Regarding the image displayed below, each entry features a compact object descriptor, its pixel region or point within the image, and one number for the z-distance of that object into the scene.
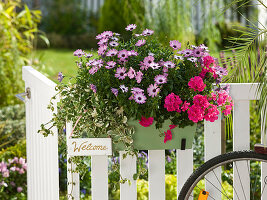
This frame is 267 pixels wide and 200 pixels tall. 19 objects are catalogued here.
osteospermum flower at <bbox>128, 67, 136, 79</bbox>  4.63
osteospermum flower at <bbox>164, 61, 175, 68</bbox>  4.65
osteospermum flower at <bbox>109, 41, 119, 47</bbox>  4.71
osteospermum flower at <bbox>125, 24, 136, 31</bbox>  4.79
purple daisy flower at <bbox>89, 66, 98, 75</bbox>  4.67
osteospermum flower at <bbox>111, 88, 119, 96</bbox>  4.63
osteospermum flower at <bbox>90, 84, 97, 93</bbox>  4.66
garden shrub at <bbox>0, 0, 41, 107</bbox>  8.53
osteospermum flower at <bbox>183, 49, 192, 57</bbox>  4.72
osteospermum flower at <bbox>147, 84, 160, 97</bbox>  4.62
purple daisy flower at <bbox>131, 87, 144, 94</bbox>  4.59
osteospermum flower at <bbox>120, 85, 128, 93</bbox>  4.60
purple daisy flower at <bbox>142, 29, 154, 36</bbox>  4.77
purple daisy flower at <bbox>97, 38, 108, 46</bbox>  4.73
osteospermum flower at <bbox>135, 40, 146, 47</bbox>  4.74
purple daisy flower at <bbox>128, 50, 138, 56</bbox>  4.67
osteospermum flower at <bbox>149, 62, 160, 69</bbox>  4.62
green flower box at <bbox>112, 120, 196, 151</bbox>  4.76
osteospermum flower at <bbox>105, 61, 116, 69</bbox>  4.64
